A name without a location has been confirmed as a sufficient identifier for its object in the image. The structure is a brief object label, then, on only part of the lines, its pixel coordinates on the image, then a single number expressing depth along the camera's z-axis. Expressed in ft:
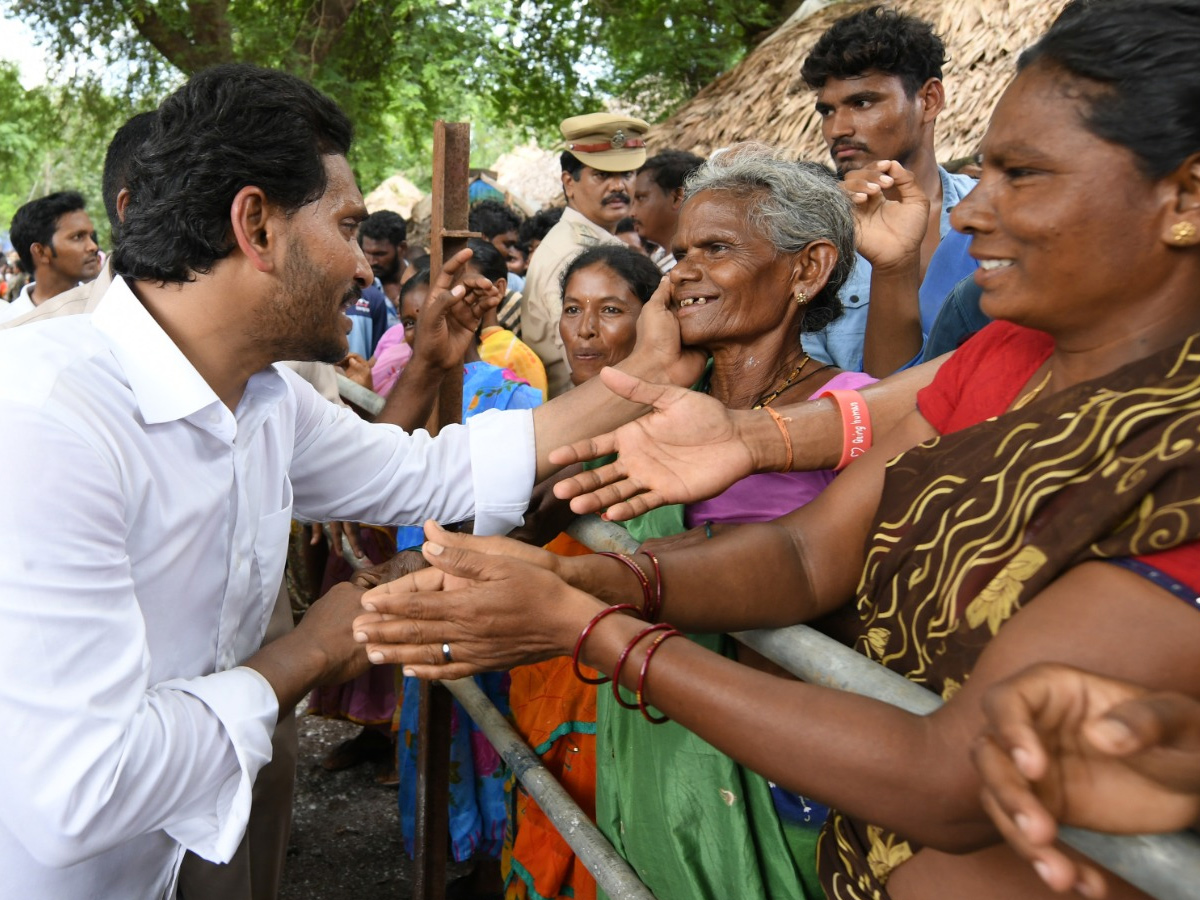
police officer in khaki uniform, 17.65
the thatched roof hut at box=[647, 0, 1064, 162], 18.72
